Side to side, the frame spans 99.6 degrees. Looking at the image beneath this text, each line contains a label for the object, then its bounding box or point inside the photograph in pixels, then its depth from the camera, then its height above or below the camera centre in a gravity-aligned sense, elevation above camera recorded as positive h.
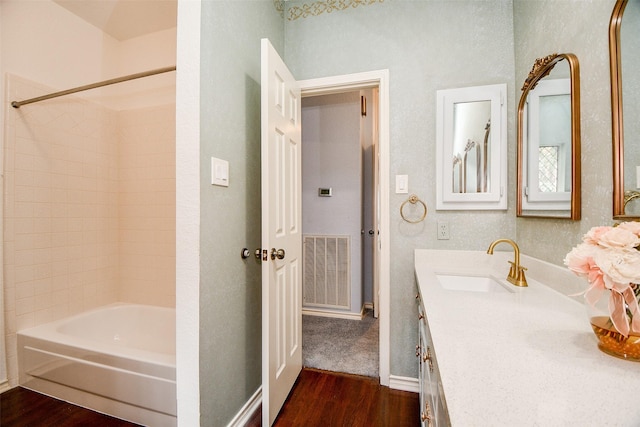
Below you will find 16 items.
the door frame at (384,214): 1.78 -0.01
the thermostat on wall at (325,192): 2.98 +0.24
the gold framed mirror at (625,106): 0.79 +0.33
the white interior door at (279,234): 1.35 -0.12
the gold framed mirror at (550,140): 1.08 +0.33
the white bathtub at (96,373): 1.40 -0.89
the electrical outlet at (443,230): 1.71 -0.11
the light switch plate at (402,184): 1.75 +0.19
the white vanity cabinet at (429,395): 0.65 -0.57
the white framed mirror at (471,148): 1.62 +0.40
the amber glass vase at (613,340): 0.57 -0.28
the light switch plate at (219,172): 1.21 +0.19
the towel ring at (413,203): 1.73 +0.05
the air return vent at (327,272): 2.96 -0.65
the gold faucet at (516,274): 1.22 -0.29
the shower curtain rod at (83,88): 1.71 +0.84
